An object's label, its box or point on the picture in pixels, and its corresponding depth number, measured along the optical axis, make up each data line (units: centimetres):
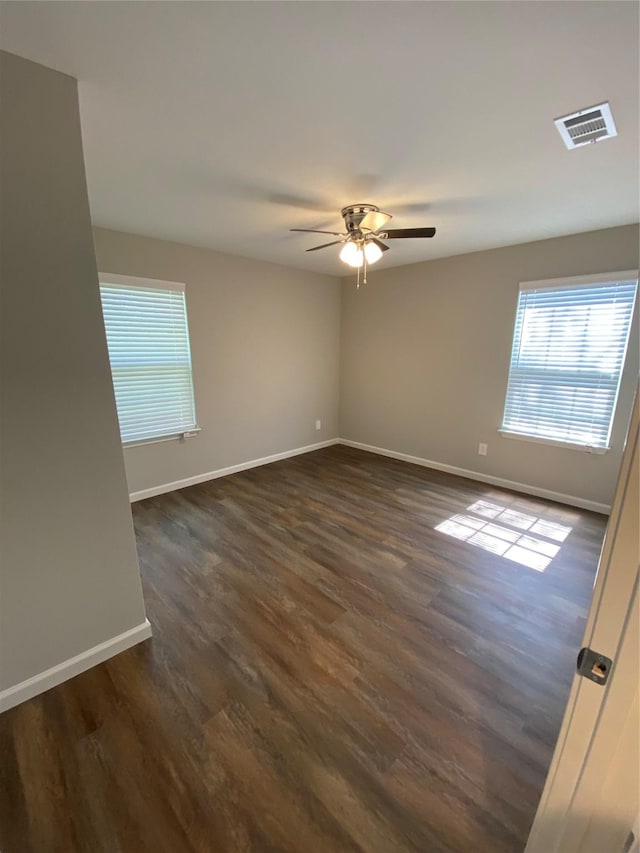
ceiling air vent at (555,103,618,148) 146
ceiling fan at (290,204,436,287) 240
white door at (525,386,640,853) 59
